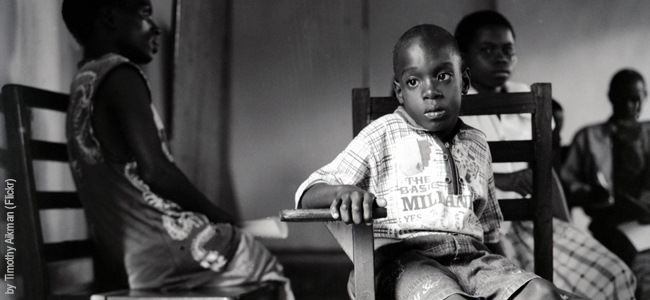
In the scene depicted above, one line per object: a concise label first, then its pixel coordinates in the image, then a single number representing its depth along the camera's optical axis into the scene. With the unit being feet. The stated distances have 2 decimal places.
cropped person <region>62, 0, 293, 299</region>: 6.27
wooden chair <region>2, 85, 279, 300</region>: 6.01
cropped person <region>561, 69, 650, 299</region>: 7.22
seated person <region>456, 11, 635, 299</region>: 6.45
